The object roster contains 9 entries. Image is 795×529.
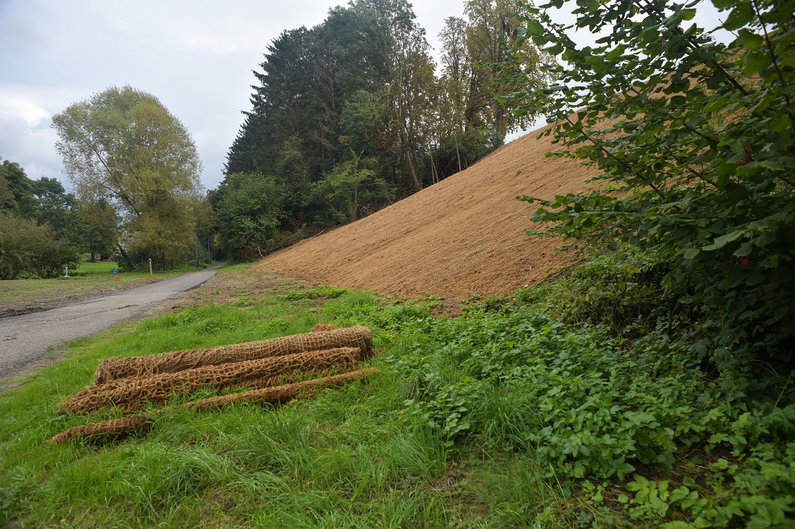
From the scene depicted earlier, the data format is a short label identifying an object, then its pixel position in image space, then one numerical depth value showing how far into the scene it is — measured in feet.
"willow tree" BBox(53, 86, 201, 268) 89.97
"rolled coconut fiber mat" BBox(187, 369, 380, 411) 10.10
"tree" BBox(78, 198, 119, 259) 91.20
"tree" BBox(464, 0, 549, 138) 85.61
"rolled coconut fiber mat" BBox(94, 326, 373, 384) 11.42
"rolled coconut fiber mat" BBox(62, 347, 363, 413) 10.36
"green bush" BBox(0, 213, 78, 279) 73.10
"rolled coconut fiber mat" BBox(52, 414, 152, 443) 8.87
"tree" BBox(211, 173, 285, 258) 100.01
